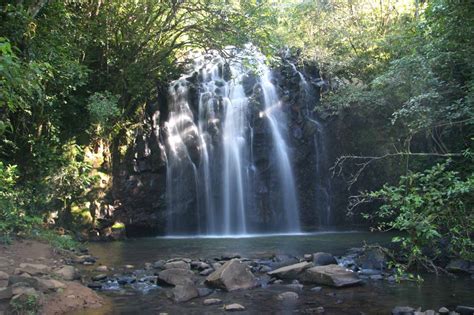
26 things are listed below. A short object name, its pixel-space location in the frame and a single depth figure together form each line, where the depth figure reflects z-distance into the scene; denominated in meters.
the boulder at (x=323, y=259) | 9.55
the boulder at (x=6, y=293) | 6.15
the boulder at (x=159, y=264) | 9.67
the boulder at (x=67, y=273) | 7.82
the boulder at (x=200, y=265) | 9.50
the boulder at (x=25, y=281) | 6.67
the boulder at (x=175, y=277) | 8.01
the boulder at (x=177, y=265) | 9.41
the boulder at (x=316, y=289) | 7.69
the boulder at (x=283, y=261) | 10.02
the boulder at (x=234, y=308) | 6.57
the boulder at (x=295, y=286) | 7.82
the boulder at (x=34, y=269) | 7.59
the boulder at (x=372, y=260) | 9.45
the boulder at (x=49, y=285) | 6.73
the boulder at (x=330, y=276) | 7.93
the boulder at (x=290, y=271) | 8.57
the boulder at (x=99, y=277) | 8.36
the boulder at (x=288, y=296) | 7.18
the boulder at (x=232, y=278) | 7.76
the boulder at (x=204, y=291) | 7.40
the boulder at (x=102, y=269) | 9.31
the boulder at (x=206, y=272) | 9.00
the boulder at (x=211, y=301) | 6.87
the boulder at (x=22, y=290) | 6.20
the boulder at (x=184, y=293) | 7.10
